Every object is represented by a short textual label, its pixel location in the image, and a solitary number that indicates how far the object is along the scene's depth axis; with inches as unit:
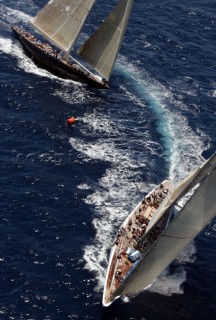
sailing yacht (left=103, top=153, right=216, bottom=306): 2775.6
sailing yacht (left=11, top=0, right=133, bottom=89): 4692.4
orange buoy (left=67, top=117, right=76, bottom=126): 4340.6
